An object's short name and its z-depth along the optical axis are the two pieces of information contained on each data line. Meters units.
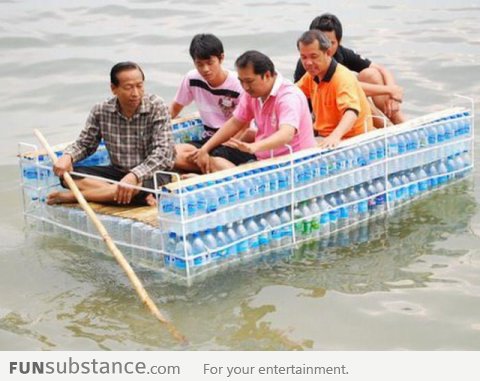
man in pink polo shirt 6.78
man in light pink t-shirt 7.46
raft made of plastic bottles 6.31
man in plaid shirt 6.86
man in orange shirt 7.21
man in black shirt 7.95
